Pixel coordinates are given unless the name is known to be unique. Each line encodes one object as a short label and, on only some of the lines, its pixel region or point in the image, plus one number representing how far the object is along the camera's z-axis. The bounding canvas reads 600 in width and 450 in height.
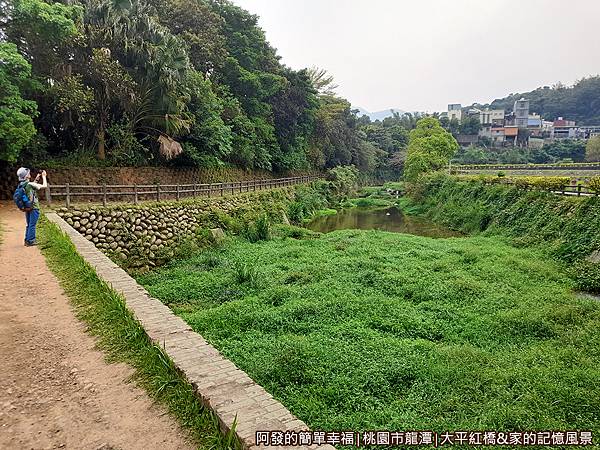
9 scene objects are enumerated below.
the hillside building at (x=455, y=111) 118.78
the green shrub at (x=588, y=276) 12.11
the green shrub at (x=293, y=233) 20.52
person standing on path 9.08
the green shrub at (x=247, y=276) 11.59
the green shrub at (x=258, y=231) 18.77
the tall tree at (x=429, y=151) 38.91
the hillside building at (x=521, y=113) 93.06
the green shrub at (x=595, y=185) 16.81
